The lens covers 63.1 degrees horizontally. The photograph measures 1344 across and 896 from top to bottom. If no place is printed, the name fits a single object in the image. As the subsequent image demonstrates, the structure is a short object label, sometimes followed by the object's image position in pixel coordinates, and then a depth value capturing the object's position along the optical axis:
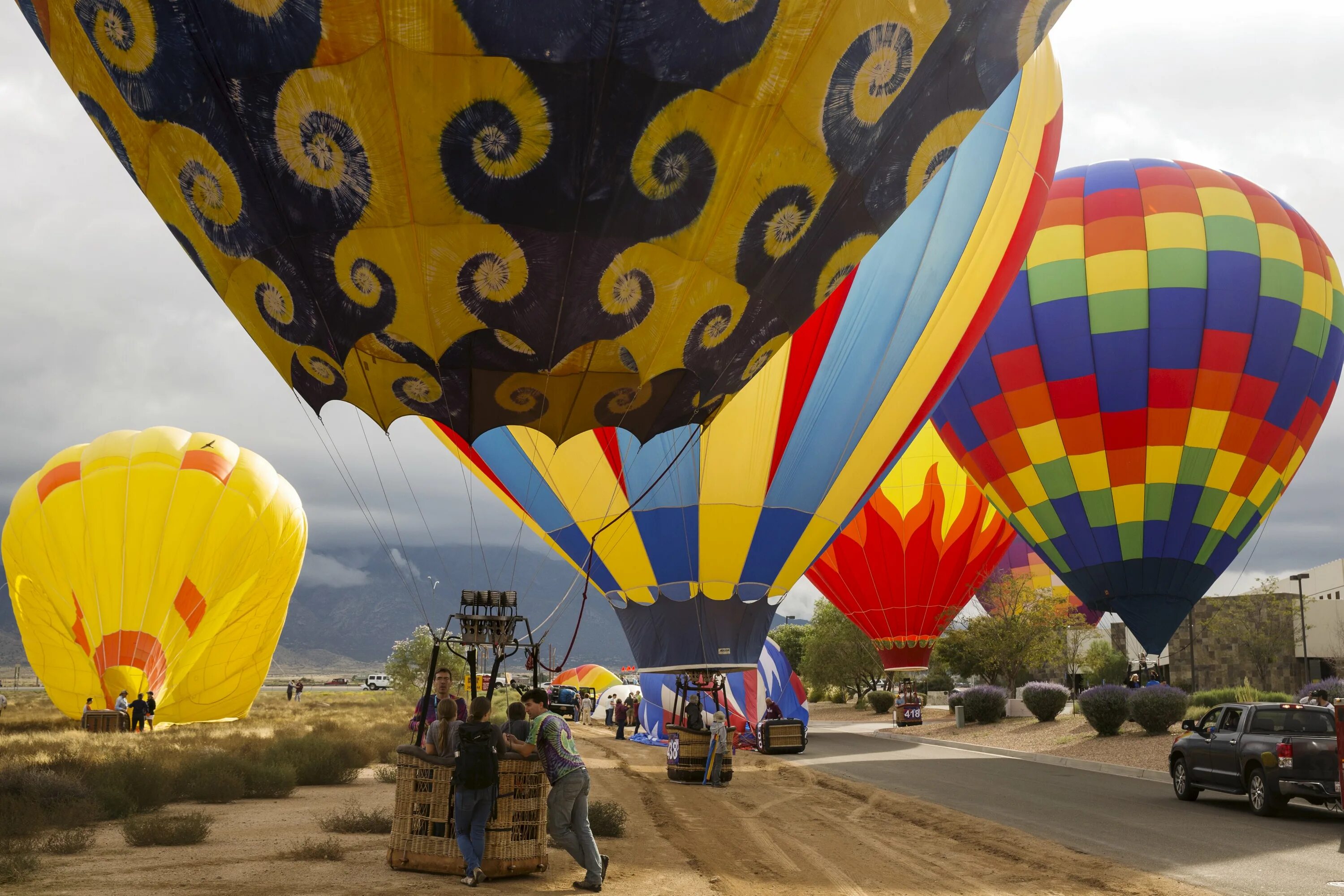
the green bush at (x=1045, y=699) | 27.30
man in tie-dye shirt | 7.63
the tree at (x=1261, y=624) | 41.44
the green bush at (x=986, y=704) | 29.78
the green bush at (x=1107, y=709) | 21.42
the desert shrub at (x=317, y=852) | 8.66
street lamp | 41.03
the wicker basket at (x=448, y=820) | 7.99
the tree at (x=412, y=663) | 57.62
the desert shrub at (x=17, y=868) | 7.58
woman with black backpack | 7.64
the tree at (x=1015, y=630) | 32.03
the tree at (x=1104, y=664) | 46.50
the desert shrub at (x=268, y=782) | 14.13
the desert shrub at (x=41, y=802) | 10.12
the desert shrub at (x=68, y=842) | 8.89
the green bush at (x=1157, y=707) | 20.58
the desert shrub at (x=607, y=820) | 10.29
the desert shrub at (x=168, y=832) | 9.46
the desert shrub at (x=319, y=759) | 15.85
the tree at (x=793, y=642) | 72.99
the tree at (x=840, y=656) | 55.34
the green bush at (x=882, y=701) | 45.53
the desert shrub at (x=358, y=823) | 10.31
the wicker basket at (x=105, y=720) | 23.53
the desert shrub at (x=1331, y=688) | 22.62
